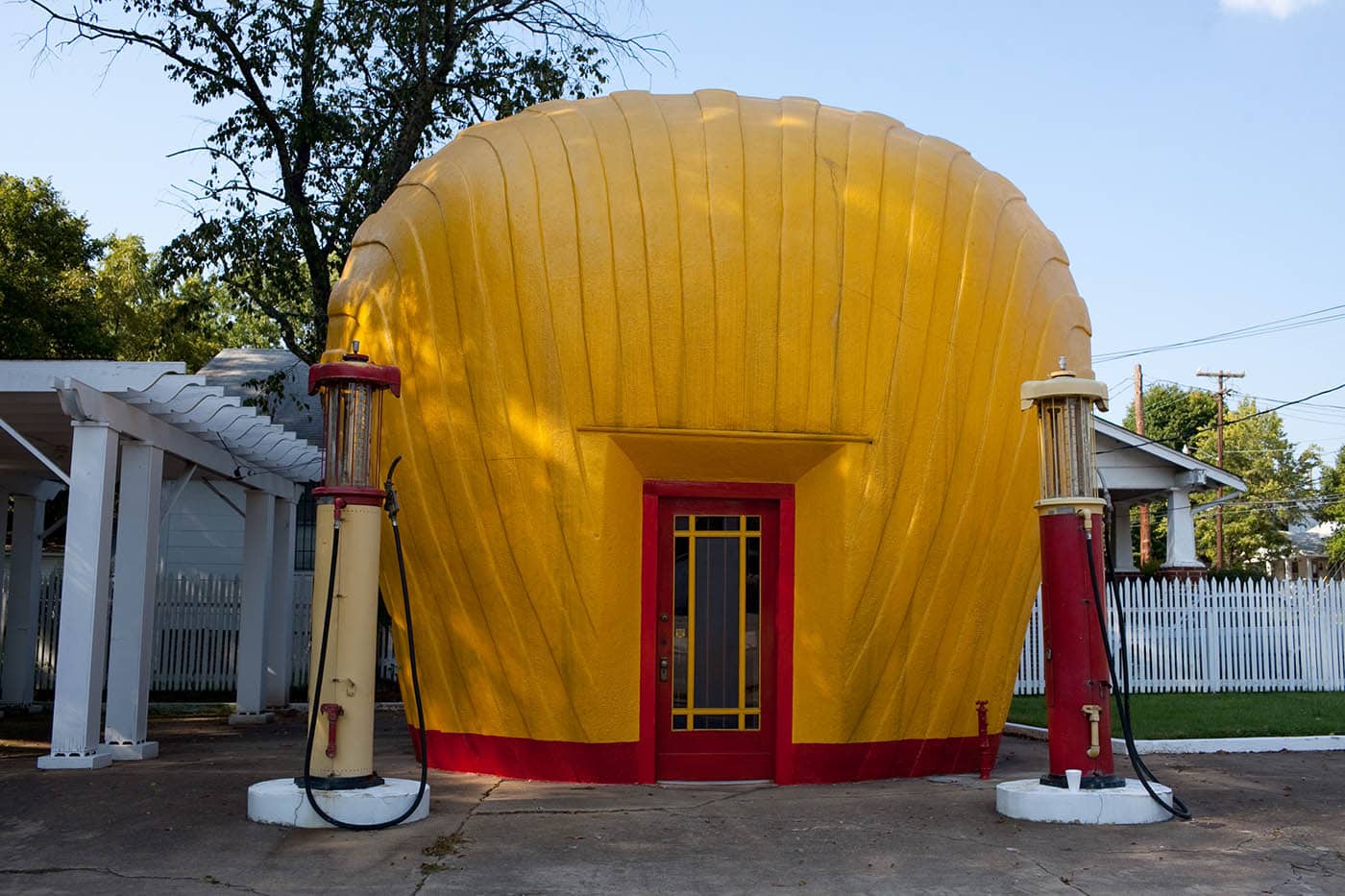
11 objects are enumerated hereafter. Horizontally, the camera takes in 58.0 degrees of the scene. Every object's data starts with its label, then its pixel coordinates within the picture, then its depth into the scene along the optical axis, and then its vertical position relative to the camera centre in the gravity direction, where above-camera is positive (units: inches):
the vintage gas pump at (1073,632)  289.3 -10.7
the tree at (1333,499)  1791.3 +137.2
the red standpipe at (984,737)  356.2 -43.5
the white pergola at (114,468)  383.6 +38.2
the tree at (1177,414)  2201.0 +324.6
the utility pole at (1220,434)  1457.9 +200.9
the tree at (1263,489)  1784.0 +151.7
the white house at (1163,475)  765.9 +73.5
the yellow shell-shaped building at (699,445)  339.3 +39.5
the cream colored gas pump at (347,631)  278.4 -12.3
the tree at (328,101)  621.6 +252.6
